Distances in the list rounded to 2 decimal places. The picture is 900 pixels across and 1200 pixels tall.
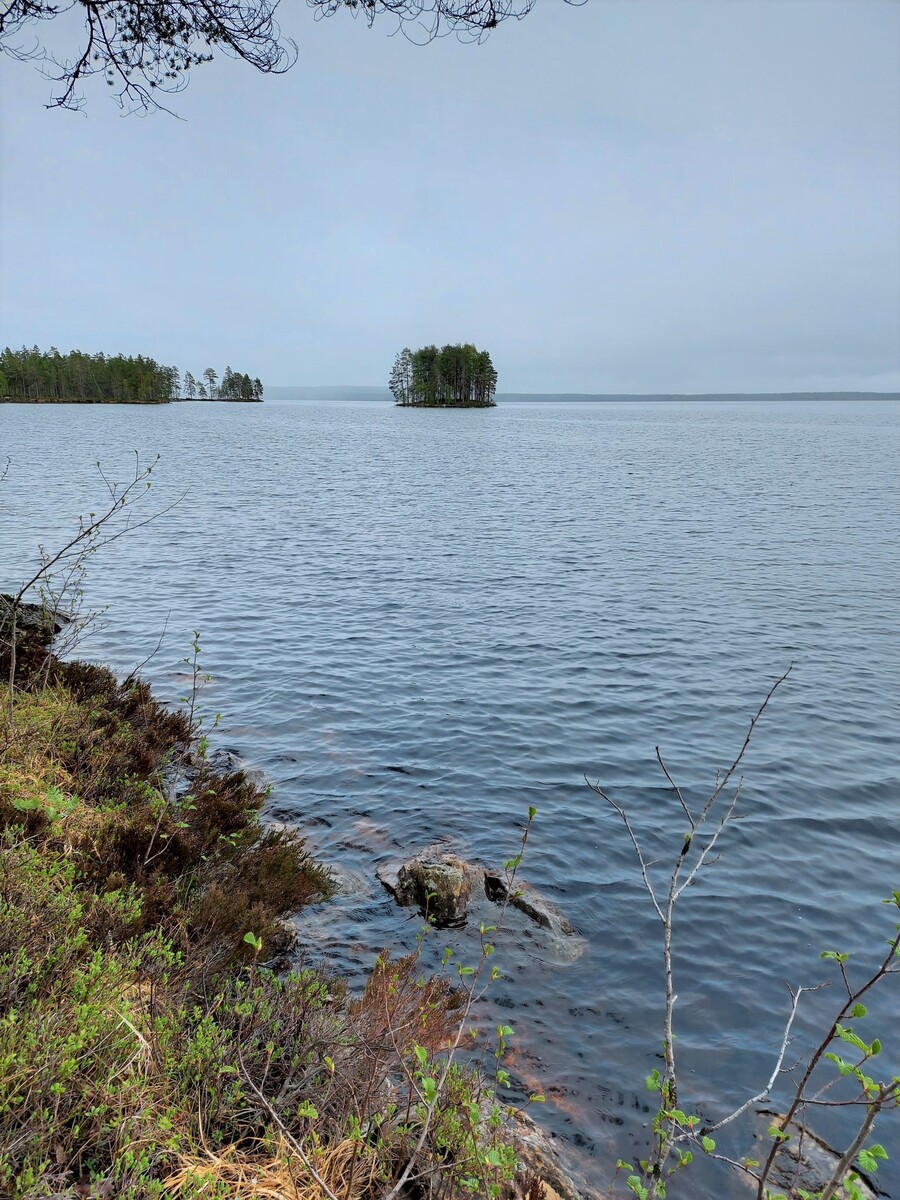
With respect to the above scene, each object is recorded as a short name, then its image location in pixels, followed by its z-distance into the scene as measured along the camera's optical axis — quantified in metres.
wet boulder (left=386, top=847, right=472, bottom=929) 7.42
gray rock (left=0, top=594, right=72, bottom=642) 12.34
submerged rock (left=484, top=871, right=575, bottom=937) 7.45
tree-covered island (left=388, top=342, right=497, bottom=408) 185.00
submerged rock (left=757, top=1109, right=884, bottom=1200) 4.80
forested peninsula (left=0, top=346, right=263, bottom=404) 184.75
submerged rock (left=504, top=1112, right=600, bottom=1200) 4.06
